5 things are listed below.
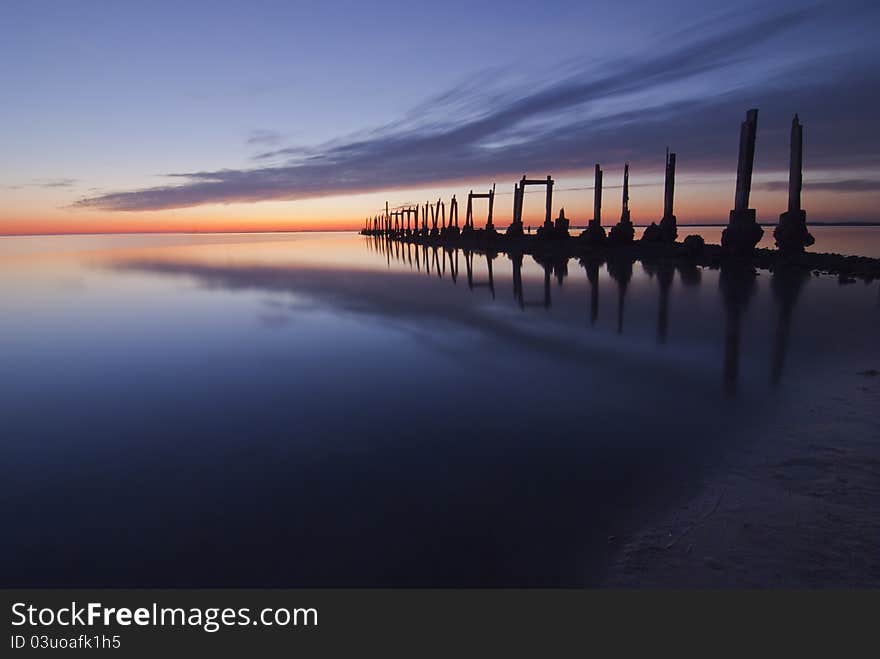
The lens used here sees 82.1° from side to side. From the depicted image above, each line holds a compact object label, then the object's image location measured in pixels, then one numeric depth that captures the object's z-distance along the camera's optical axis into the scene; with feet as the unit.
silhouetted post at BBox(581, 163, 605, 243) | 104.68
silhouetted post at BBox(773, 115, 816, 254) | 65.72
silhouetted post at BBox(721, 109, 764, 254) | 66.95
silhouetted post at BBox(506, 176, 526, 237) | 137.59
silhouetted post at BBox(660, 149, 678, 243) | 90.02
